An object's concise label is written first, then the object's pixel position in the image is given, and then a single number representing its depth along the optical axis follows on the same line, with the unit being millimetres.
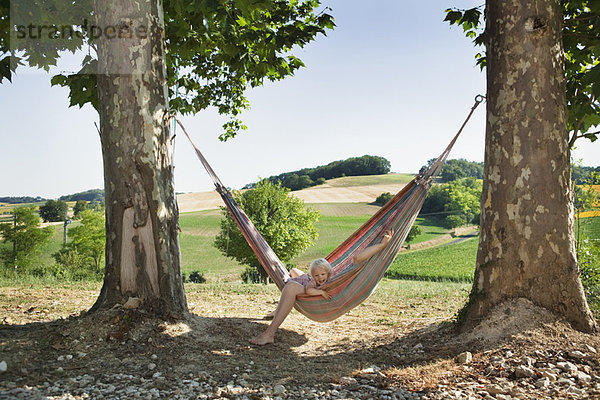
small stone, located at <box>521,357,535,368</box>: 2433
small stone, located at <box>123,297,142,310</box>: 3023
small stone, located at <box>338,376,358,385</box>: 2347
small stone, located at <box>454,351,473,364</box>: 2578
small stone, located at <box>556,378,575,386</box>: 2219
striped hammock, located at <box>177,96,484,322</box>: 3186
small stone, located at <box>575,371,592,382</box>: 2246
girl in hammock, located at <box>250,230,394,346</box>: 3188
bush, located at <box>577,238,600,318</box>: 3365
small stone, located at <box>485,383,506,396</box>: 2162
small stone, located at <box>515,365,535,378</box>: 2328
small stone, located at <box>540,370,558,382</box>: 2270
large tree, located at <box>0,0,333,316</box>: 3104
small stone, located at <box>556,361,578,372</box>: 2352
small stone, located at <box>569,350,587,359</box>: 2484
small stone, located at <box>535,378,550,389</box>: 2218
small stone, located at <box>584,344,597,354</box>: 2545
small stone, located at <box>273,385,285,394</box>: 2189
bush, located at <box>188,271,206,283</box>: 12797
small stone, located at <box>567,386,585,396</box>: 2105
